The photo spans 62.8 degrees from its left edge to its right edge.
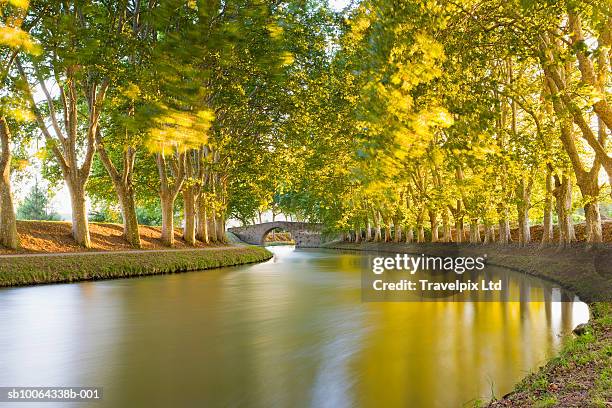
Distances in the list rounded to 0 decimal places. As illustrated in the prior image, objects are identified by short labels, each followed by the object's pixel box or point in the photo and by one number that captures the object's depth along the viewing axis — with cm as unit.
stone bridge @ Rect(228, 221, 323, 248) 8738
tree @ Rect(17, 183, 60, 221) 8950
